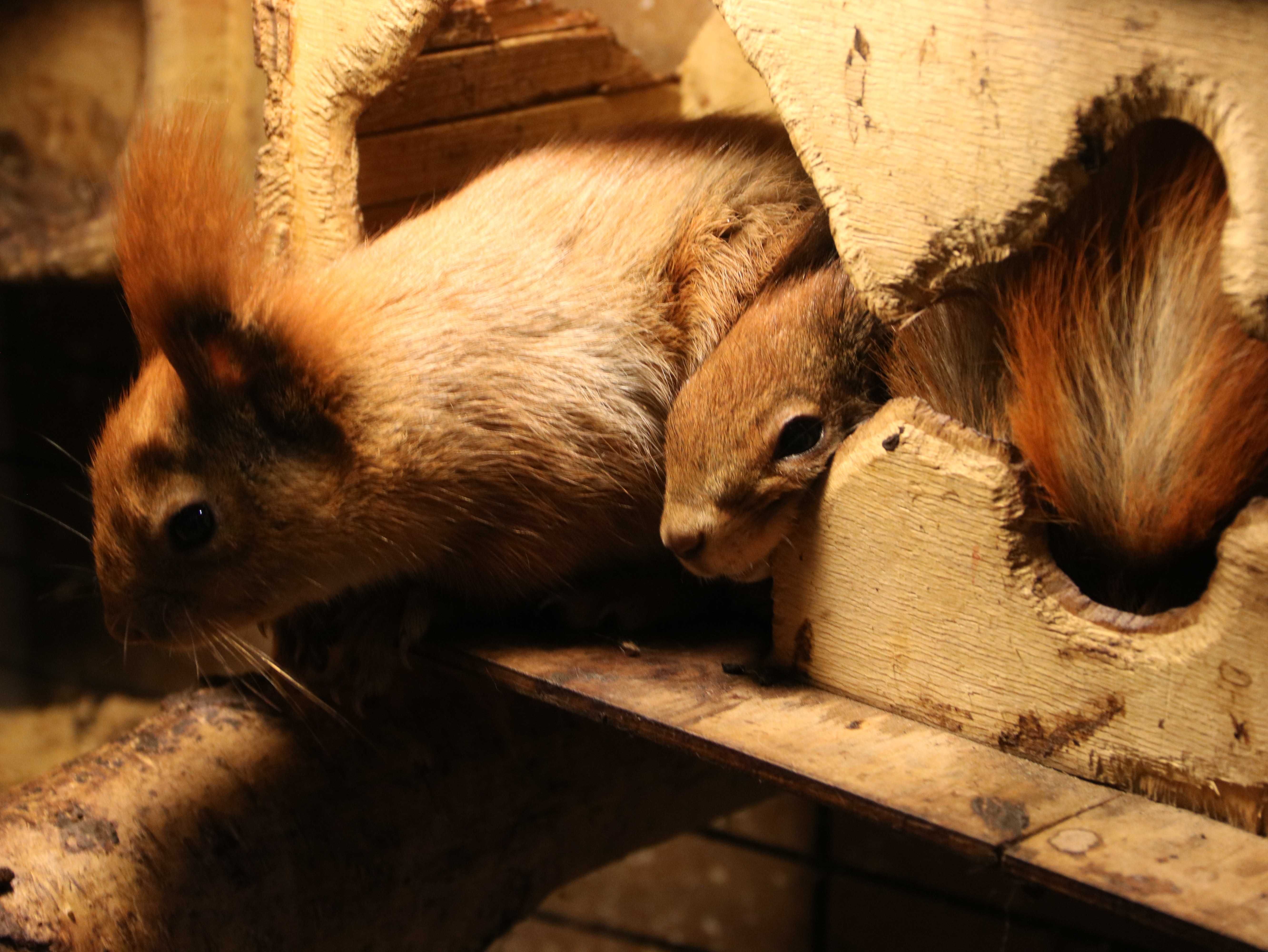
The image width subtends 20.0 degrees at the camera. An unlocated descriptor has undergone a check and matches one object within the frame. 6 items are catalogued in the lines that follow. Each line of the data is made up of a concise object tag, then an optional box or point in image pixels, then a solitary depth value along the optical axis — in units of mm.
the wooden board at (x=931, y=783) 627
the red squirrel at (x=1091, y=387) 646
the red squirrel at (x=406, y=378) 709
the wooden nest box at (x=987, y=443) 633
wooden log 718
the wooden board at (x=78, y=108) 909
